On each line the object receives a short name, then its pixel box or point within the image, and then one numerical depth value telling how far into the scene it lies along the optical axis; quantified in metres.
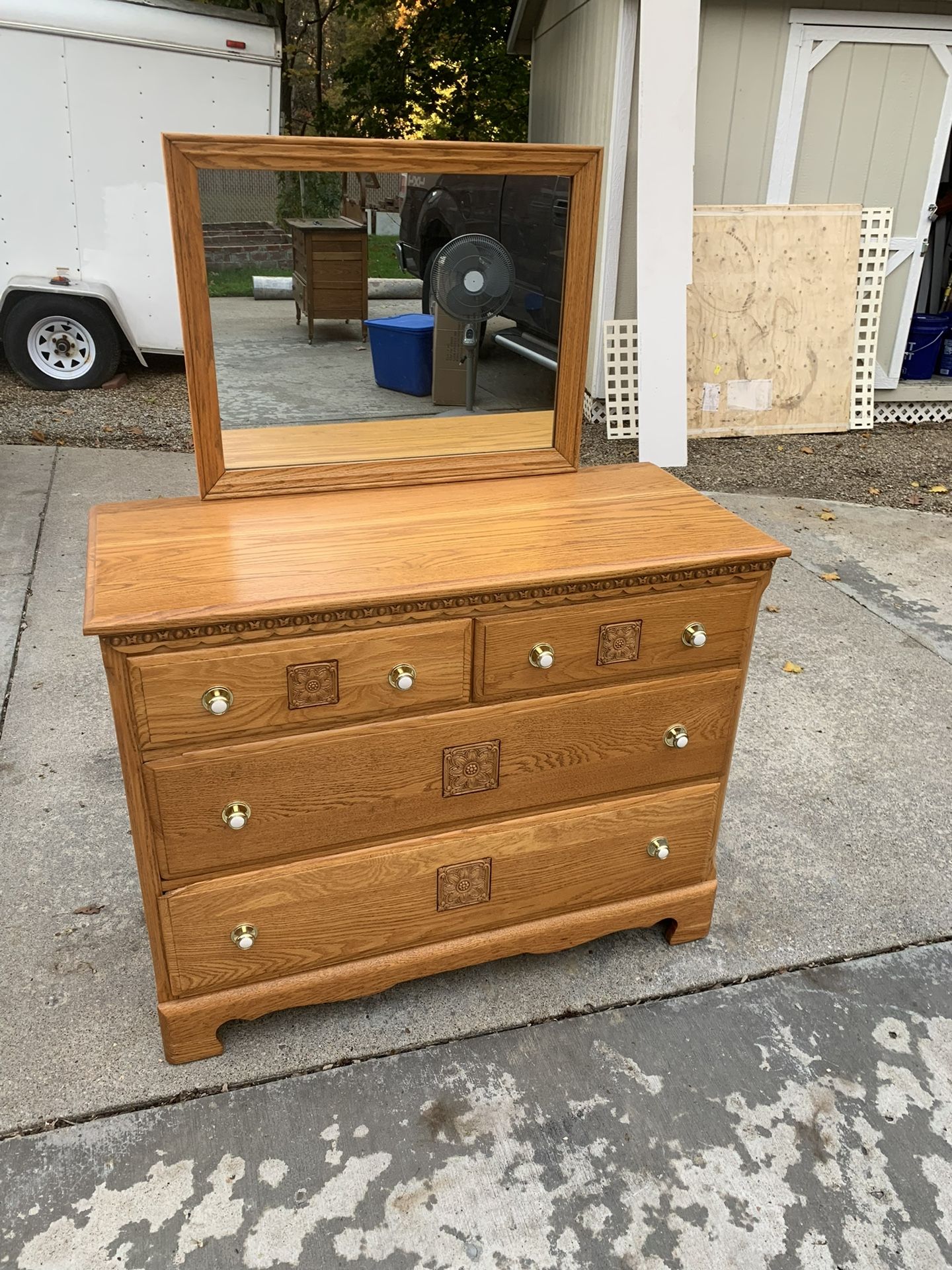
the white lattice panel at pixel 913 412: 7.98
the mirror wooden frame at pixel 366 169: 2.08
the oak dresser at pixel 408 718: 1.91
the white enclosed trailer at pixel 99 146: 6.85
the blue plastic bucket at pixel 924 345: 8.00
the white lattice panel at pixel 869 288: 7.14
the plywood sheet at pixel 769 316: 6.86
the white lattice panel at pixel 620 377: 6.95
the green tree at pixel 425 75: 12.02
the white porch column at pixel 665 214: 5.91
